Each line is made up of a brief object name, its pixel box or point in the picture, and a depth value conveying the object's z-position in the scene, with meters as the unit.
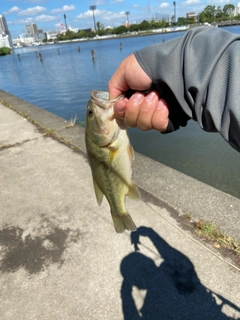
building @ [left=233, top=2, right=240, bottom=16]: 136.32
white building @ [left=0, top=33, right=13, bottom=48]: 158.62
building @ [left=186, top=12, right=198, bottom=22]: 136.43
